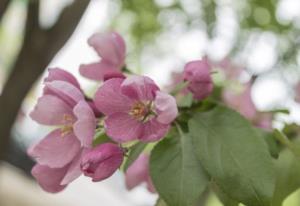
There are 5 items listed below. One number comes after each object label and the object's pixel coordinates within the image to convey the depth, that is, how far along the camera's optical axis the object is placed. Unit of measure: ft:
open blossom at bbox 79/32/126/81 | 1.76
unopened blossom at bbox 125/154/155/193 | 1.85
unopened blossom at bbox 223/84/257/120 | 2.07
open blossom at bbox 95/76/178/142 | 1.54
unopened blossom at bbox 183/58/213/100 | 1.66
